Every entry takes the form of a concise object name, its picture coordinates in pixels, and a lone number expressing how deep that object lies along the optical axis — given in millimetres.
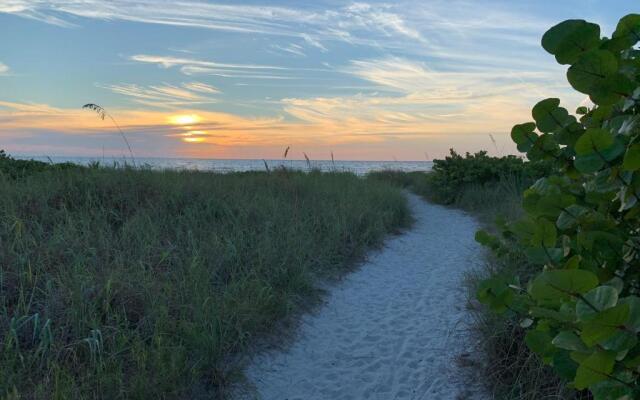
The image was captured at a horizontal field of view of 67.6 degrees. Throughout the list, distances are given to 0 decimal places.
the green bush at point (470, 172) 14423
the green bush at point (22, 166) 9508
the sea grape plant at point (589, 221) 984
